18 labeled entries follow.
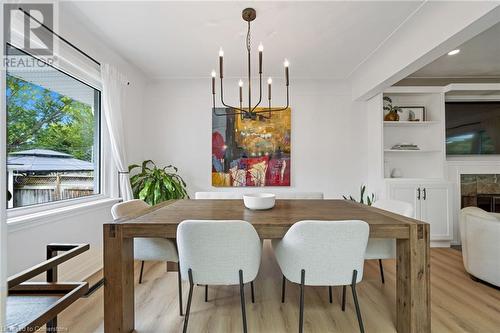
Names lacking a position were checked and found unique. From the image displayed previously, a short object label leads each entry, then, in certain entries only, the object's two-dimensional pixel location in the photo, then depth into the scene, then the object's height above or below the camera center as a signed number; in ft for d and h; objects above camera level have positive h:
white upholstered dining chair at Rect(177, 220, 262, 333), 4.32 -1.56
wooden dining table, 4.78 -1.84
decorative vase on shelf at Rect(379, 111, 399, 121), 11.30 +2.42
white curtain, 8.84 +1.99
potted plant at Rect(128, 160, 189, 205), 10.25 -0.81
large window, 6.02 +1.02
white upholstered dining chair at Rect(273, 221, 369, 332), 4.35 -1.59
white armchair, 6.93 -2.33
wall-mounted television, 11.33 +1.88
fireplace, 11.29 -1.16
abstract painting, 12.22 +0.85
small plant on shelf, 11.31 +2.74
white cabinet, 10.65 -1.47
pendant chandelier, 6.60 +4.40
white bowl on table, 6.19 -0.89
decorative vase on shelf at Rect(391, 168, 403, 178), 11.48 -0.29
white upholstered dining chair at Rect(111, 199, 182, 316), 5.93 -2.01
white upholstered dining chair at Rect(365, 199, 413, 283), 6.04 -2.05
